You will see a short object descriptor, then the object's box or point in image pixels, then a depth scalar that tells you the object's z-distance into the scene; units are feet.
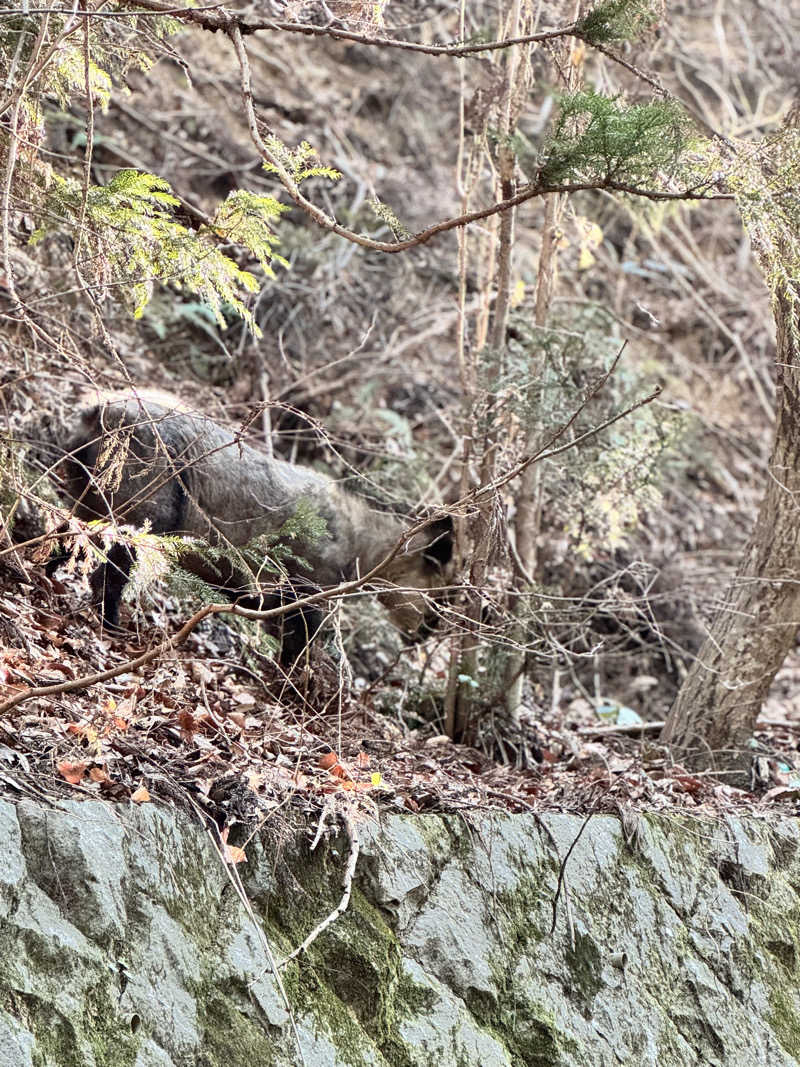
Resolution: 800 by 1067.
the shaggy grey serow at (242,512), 19.50
